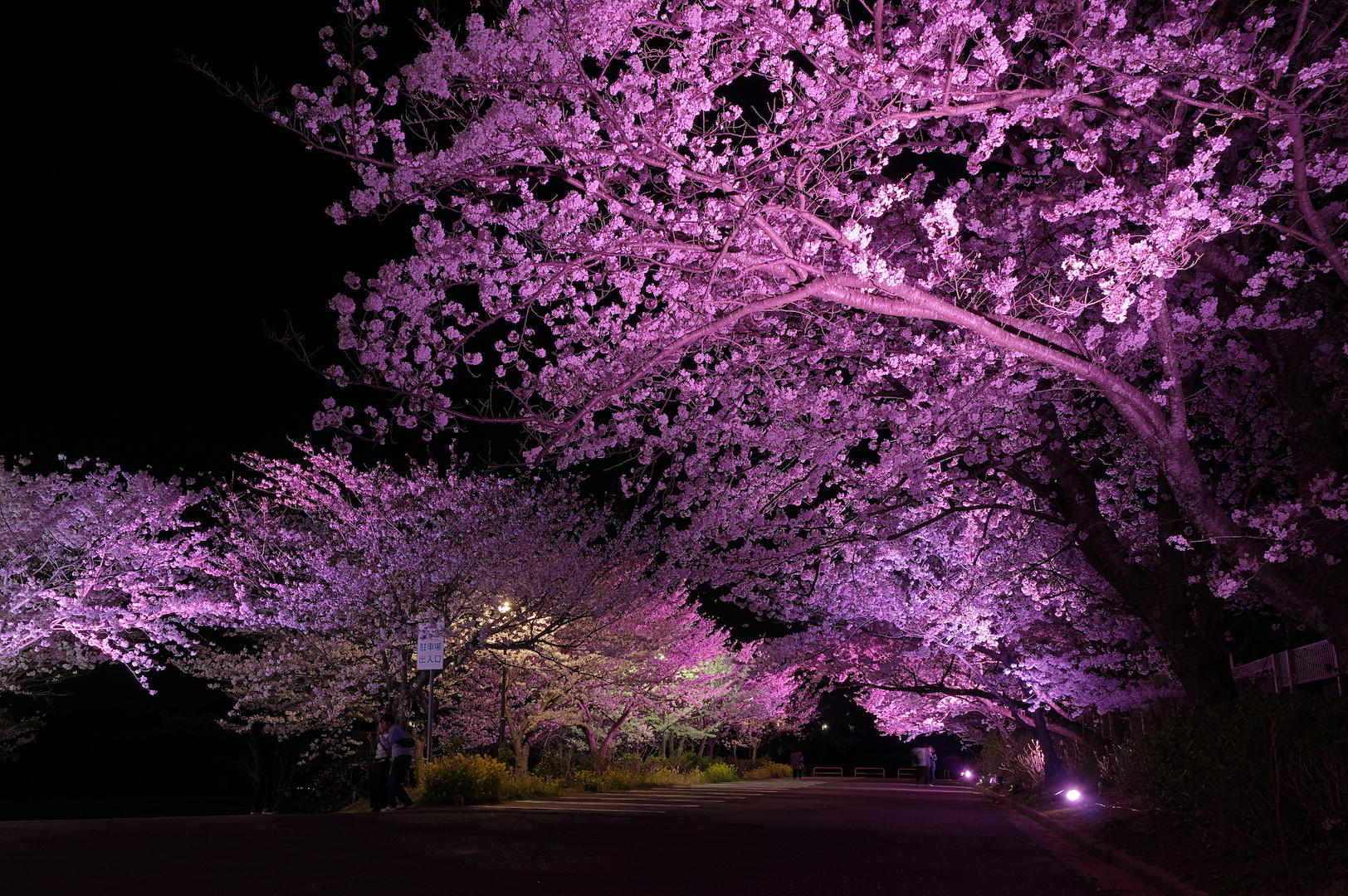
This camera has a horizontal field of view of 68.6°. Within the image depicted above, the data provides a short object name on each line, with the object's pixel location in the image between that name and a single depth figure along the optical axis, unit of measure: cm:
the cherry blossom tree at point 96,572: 2172
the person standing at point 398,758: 1528
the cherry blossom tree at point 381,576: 2053
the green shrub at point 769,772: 4844
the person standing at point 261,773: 2381
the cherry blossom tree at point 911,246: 810
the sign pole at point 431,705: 1688
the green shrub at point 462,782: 1698
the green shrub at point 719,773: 3940
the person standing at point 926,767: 5122
